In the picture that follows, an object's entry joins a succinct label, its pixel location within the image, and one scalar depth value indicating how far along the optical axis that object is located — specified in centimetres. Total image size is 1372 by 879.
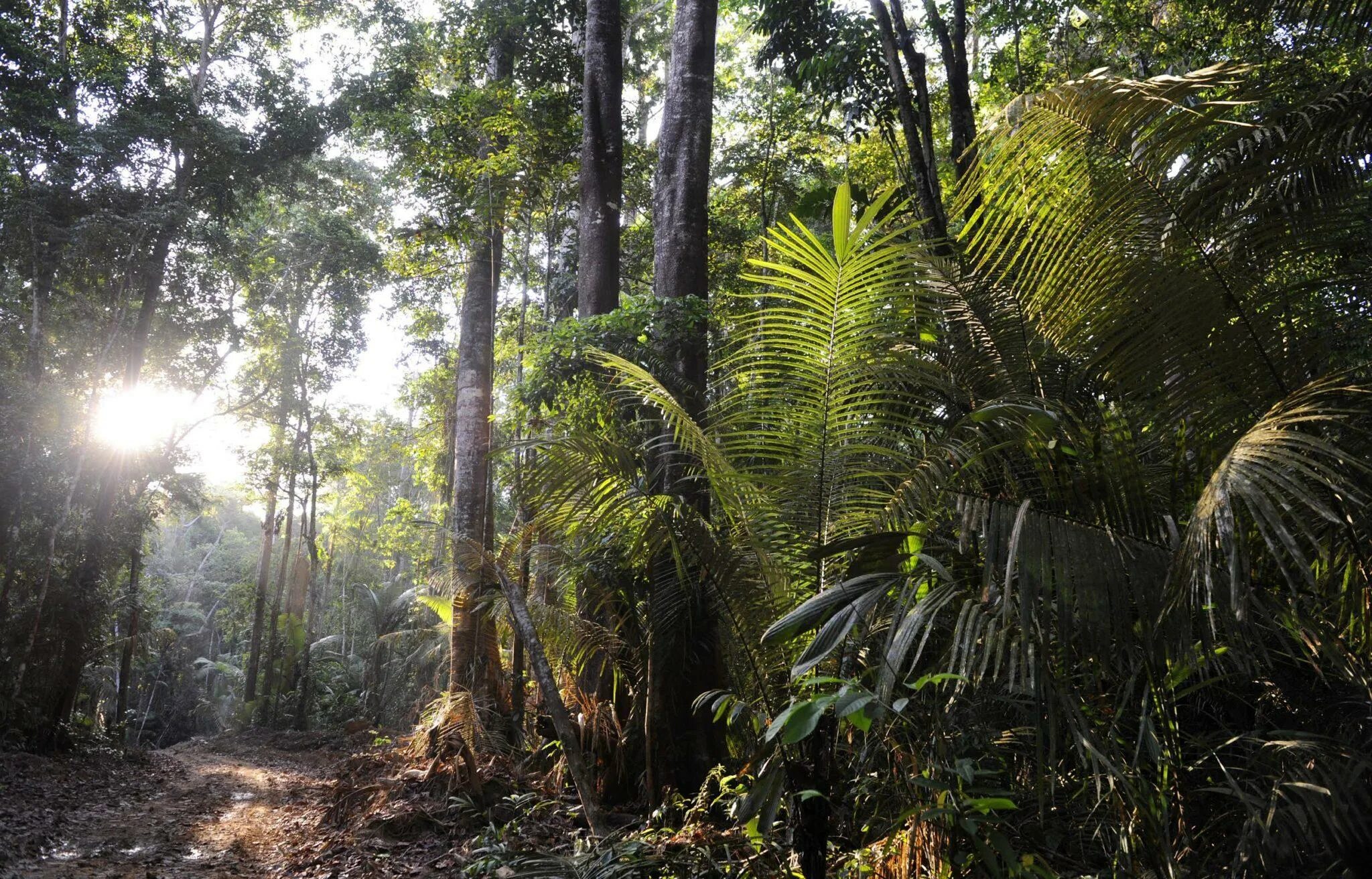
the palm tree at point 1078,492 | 225
